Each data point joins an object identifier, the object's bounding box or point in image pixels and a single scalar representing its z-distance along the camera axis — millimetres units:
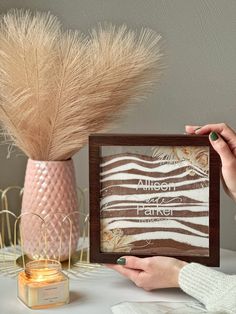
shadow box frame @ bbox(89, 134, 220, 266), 1188
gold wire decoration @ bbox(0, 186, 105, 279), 1336
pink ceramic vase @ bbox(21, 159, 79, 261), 1337
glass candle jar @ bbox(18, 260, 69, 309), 1129
